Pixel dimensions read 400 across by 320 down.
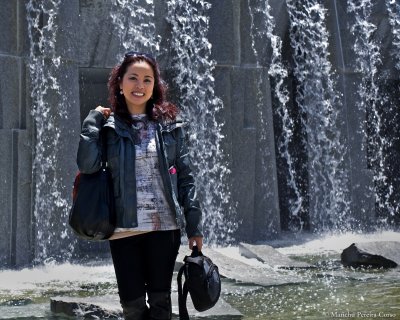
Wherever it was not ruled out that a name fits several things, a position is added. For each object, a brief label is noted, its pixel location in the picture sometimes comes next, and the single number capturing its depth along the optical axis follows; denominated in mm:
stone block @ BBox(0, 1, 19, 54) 12428
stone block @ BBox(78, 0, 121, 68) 13438
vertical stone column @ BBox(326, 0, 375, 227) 17050
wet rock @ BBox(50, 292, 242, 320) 8052
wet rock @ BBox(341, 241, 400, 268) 11866
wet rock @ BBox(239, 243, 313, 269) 12213
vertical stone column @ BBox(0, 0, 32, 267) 12346
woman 5413
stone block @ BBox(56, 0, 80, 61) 12785
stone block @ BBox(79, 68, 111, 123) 14427
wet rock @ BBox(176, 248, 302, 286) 10591
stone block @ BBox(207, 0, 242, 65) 14978
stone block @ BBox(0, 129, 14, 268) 12285
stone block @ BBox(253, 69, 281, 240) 15489
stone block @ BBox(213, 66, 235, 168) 15019
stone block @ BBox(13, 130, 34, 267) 12448
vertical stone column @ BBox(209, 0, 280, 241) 15040
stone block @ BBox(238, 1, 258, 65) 15336
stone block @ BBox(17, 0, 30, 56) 12560
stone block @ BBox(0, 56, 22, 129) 12366
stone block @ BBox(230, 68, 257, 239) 15172
